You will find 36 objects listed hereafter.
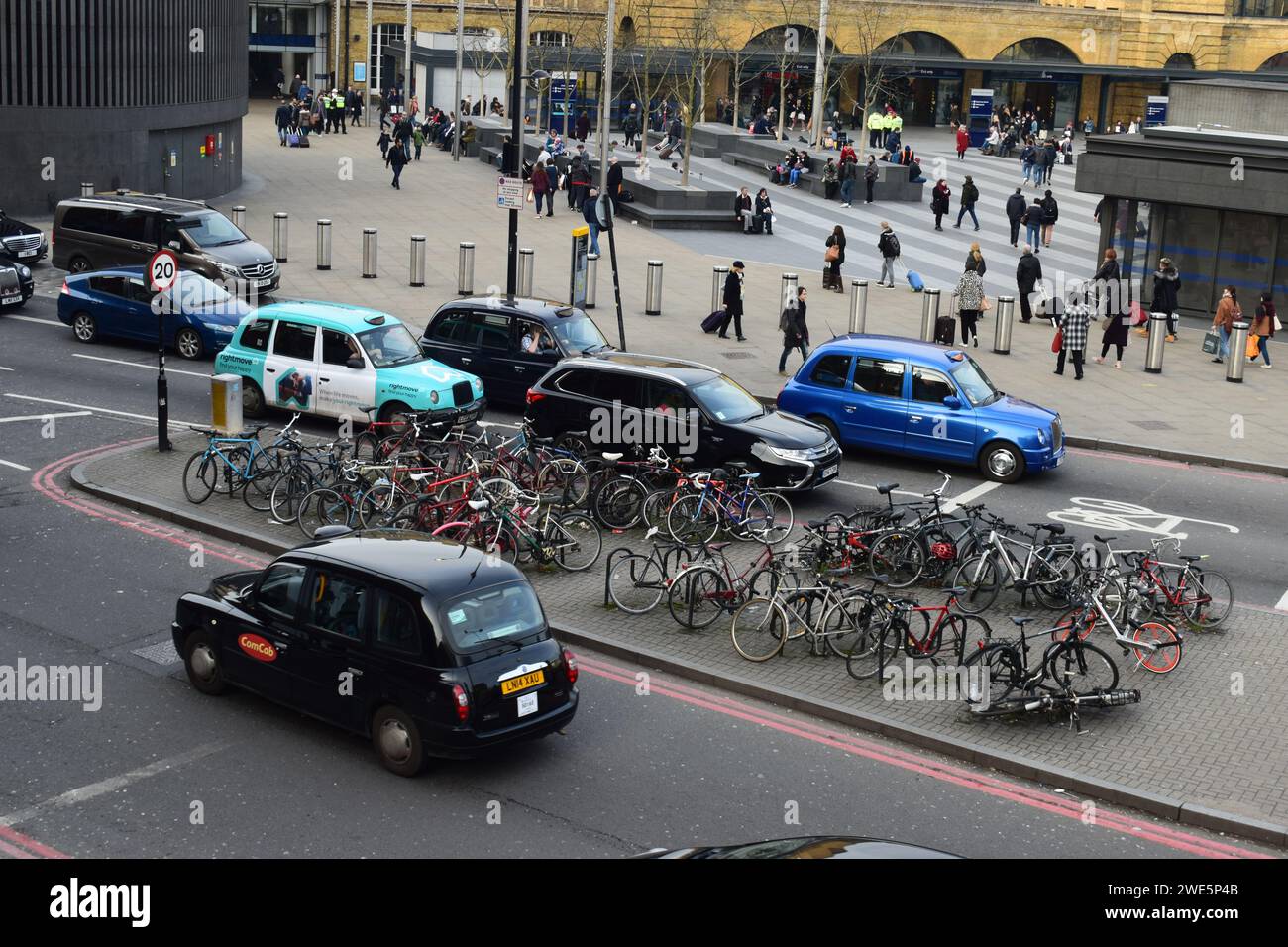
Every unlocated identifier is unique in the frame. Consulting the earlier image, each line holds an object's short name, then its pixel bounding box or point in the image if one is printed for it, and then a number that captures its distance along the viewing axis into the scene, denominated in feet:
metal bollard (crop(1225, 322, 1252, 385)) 87.20
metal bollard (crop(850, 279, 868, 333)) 96.02
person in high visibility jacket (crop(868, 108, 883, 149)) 189.66
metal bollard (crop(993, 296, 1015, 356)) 91.86
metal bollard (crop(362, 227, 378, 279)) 107.24
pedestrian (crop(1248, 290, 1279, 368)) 90.89
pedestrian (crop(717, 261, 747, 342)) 91.50
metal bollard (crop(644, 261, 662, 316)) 99.25
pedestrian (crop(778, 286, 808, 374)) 82.74
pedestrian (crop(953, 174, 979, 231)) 136.36
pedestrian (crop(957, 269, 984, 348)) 91.97
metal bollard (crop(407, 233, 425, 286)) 104.22
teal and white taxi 69.21
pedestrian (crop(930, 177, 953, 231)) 136.15
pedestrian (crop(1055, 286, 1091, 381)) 84.48
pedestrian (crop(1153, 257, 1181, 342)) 97.19
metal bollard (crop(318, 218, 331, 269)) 109.40
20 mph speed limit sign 65.36
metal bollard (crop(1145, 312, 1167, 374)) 89.51
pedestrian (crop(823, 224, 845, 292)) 107.45
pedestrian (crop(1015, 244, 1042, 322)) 100.58
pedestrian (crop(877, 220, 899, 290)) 111.75
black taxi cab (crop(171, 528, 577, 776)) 36.86
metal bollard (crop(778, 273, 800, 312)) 87.40
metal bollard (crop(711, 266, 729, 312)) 98.63
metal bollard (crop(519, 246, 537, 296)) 103.35
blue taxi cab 66.18
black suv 61.52
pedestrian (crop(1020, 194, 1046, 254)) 127.53
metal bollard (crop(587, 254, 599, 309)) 101.40
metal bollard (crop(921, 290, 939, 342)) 94.73
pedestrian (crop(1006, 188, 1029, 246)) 132.16
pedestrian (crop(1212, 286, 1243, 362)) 91.61
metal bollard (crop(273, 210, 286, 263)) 111.45
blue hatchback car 84.79
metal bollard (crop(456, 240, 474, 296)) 103.14
